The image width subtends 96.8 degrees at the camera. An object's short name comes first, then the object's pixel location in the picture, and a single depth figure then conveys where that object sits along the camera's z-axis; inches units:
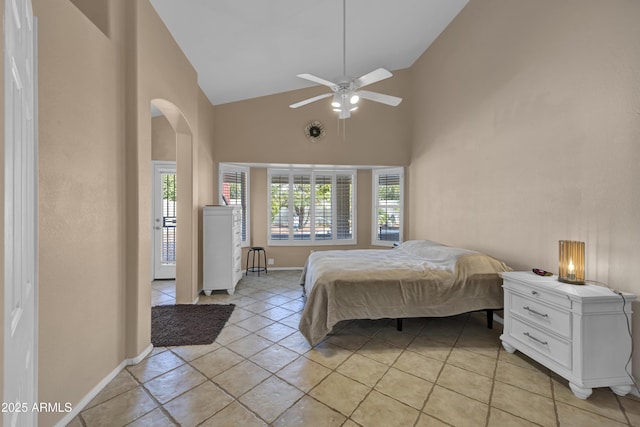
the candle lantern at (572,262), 87.8
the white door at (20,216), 26.9
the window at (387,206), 225.3
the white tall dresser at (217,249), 169.0
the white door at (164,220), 200.7
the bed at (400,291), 108.7
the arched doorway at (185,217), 150.7
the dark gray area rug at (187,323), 111.7
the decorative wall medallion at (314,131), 208.5
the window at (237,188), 206.4
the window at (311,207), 234.4
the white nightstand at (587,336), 77.2
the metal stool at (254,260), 223.8
